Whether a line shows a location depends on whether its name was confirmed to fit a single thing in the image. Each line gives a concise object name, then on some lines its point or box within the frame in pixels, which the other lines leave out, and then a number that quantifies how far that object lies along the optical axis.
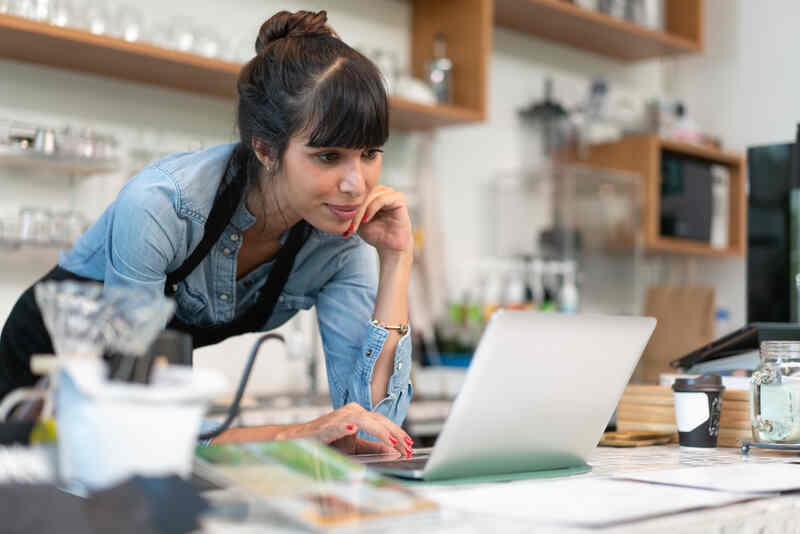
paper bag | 3.32
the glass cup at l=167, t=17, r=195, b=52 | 2.55
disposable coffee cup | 1.38
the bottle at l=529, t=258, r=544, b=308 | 3.43
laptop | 0.92
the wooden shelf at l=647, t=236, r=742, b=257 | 3.68
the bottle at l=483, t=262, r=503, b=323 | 3.27
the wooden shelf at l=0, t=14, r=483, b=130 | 2.28
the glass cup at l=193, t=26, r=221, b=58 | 2.58
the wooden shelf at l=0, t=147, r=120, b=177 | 2.33
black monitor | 1.82
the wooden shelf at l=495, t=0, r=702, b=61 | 3.46
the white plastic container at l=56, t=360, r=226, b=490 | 0.70
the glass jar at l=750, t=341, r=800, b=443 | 1.28
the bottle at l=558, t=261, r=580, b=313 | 3.37
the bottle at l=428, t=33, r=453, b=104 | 3.14
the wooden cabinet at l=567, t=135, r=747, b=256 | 3.63
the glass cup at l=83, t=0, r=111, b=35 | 2.38
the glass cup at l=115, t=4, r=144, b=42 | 2.44
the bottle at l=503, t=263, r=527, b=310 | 3.32
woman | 1.38
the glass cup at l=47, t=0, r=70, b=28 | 2.30
